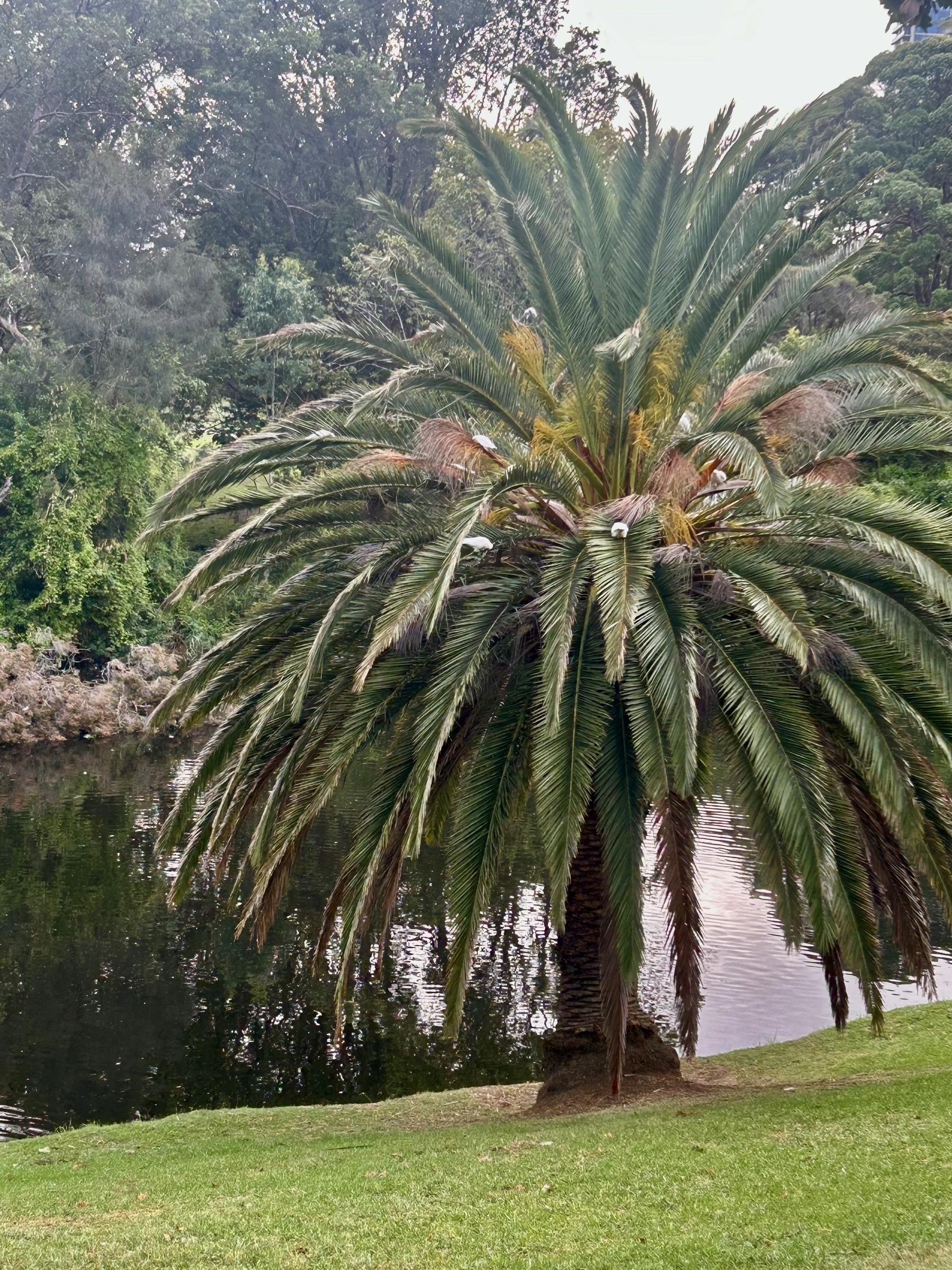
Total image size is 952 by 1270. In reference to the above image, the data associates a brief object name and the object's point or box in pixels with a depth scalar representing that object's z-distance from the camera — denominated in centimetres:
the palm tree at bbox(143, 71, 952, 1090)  834
